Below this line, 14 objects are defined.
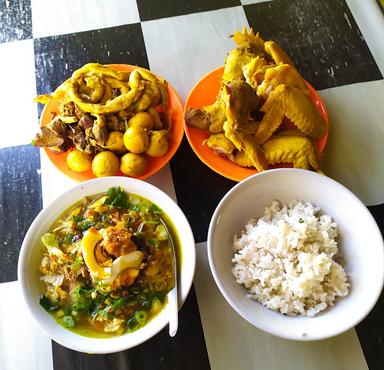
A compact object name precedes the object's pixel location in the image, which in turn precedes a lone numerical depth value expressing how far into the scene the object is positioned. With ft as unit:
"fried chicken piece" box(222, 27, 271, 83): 1.56
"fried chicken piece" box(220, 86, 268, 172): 1.39
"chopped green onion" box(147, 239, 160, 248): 1.31
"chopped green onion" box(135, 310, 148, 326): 1.21
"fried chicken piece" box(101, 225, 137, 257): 1.21
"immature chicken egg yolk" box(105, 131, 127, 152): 1.44
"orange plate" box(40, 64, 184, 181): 1.48
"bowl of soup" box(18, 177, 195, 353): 1.20
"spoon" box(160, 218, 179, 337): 1.14
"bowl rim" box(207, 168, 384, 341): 1.10
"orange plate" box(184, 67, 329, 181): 1.47
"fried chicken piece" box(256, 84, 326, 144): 1.42
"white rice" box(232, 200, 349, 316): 1.18
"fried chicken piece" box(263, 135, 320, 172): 1.42
